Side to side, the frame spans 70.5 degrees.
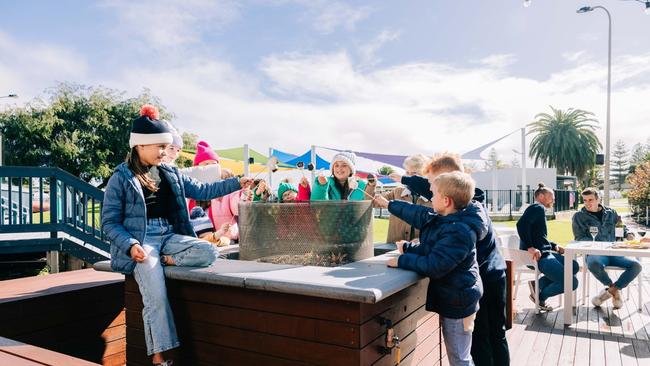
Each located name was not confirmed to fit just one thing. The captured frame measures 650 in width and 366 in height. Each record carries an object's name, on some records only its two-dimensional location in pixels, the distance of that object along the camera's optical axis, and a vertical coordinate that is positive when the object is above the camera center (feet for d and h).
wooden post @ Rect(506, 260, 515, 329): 11.00 -2.75
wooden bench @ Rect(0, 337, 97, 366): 6.47 -2.63
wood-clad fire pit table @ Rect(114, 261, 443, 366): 6.69 -2.43
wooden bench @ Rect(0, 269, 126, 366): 10.05 -3.18
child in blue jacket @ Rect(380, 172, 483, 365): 7.45 -1.36
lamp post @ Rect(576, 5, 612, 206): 56.12 +11.70
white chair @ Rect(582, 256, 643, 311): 16.82 -4.09
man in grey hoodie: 16.60 -2.35
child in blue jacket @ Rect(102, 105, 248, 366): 8.12 -0.85
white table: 14.43 -2.36
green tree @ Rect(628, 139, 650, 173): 349.00 +22.50
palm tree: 137.69 +11.71
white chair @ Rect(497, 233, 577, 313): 16.31 -2.94
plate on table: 14.94 -2.18
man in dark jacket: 15.81 -2.26
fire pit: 9.50 -1.11
